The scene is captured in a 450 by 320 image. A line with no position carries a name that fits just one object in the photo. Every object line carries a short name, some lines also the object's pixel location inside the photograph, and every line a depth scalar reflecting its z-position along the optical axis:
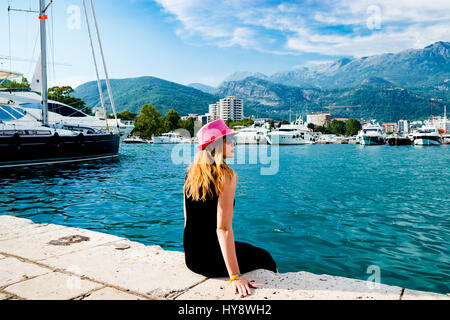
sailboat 21.36
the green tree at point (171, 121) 120.94
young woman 3.01
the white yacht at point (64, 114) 34.41
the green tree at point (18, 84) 58.99
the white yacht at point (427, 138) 80.31
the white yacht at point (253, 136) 87.69
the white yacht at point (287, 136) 86.94
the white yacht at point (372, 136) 82.81
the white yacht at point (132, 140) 98.36
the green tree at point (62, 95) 64.93
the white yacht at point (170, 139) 101.81
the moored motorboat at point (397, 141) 86.94
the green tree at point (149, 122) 116.75
